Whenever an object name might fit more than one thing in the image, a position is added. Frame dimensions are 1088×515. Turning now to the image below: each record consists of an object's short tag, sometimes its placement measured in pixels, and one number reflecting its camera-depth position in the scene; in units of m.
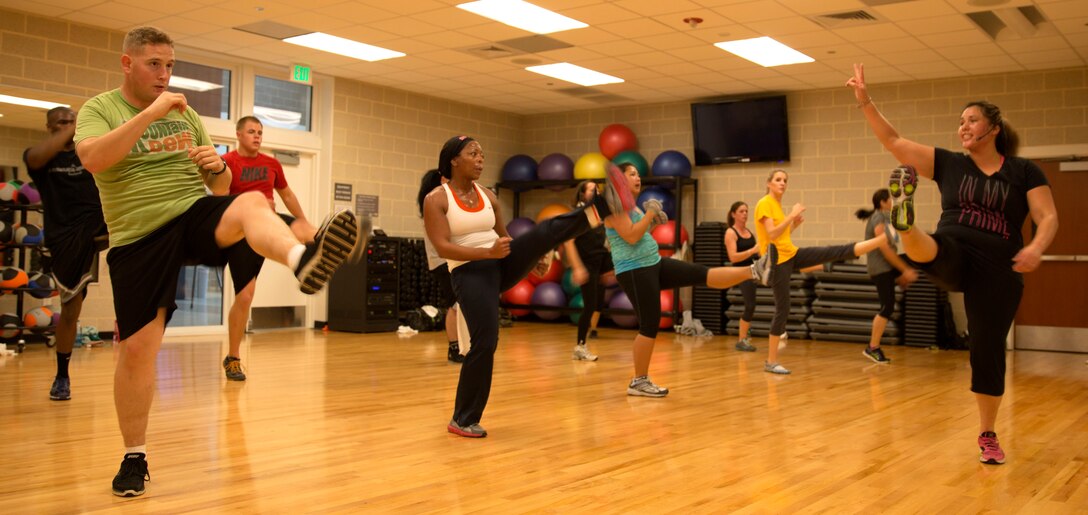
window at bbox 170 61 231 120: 9.62
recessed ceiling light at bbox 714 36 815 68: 8.91
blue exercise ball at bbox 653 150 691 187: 11.66
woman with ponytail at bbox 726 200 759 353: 8.21
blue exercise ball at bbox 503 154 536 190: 12.78
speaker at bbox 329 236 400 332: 10.20
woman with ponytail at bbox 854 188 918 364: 7.70
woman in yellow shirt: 6.60
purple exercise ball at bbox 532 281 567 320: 11.69
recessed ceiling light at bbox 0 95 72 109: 8.16
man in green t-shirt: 2.92
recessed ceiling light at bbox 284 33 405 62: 9.05
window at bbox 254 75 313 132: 10.35
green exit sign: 10.27
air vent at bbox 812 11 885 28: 7.79
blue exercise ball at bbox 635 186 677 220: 11.45
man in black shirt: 4.96
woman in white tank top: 4.06
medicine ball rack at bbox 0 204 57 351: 7.31
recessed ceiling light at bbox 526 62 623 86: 10.20
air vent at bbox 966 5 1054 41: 7.67
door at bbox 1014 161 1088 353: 9.73
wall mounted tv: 11.20
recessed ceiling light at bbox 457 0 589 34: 7.75
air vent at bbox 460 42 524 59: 9.23
